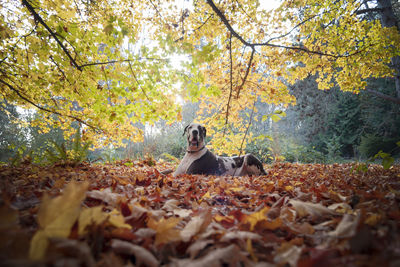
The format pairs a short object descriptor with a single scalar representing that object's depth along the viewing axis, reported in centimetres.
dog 470
